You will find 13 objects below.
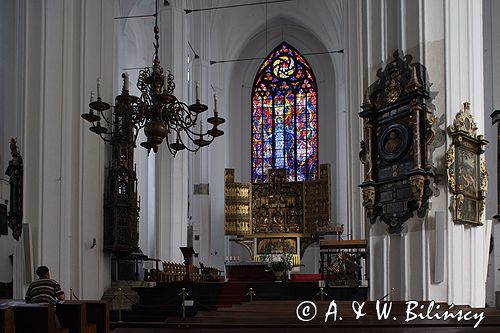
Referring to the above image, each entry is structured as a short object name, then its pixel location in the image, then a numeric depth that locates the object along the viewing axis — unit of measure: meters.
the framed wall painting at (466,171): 9.68
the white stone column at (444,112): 9.81
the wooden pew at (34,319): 5.21
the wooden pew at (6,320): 4.78
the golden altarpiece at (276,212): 27.16
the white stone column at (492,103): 14.55
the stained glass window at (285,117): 30.84
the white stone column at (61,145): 14.02
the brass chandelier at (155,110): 11.11
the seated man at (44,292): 8.17
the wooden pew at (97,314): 6.48
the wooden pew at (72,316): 5.99
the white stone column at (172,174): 20.28
